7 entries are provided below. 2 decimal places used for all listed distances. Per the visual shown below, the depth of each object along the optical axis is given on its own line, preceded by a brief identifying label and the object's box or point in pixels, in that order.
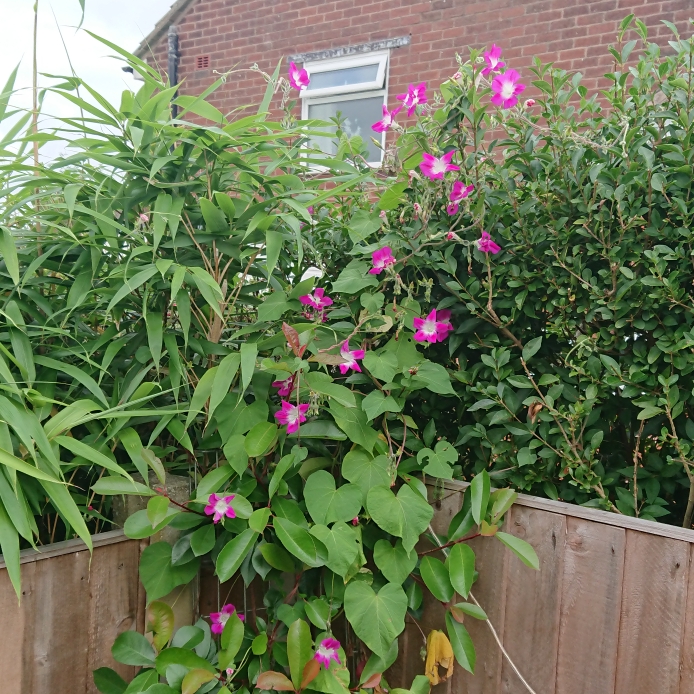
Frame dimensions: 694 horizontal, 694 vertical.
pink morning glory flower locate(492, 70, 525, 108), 1.35
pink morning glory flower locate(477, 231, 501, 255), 1.37
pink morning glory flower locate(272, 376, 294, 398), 1.33
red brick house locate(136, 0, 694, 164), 4.59
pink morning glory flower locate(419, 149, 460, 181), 1.35
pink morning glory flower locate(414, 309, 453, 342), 1.41
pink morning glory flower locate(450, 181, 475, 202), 1.36
